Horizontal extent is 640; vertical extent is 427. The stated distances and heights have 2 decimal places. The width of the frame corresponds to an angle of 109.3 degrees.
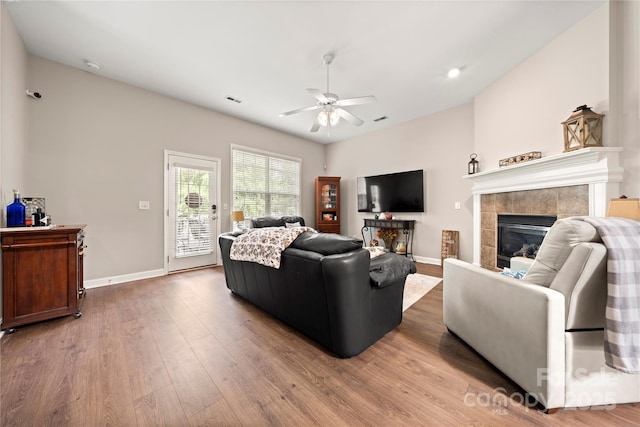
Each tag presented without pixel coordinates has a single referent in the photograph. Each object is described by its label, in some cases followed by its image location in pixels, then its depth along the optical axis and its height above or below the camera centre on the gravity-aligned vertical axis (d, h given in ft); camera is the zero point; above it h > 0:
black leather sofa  4.87 -1.91
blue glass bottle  6.72 +0.01
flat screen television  15.24 +1.52
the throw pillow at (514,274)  5.48 -1.53
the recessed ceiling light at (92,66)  9.53 +6.32
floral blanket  6.01 -0.90
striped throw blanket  3.25 -1.36
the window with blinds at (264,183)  15.47 +2.24
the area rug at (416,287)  8.61 -3.27
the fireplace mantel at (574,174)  7.09 +1.44
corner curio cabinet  19.08 +0.78
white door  12.44 +0.13
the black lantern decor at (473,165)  12.33 +2.61
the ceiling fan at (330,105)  8.67 +4.32
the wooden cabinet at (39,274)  6.32 -1.79
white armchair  3.51 -1.84
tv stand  15.26 -0.87
